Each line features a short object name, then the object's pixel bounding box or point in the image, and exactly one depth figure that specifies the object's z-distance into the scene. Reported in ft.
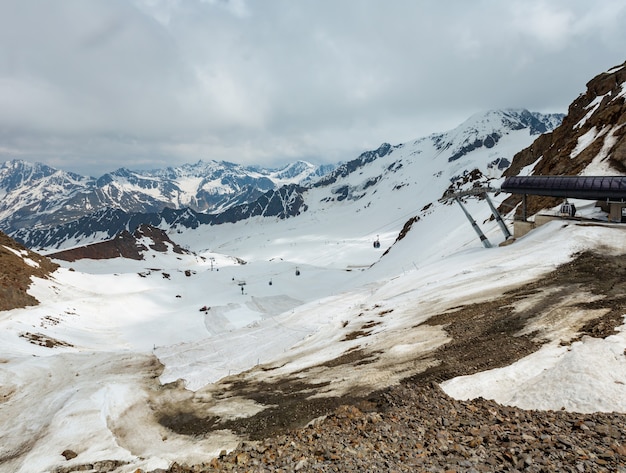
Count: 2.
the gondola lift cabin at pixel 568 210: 105.50
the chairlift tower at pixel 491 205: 123.65
